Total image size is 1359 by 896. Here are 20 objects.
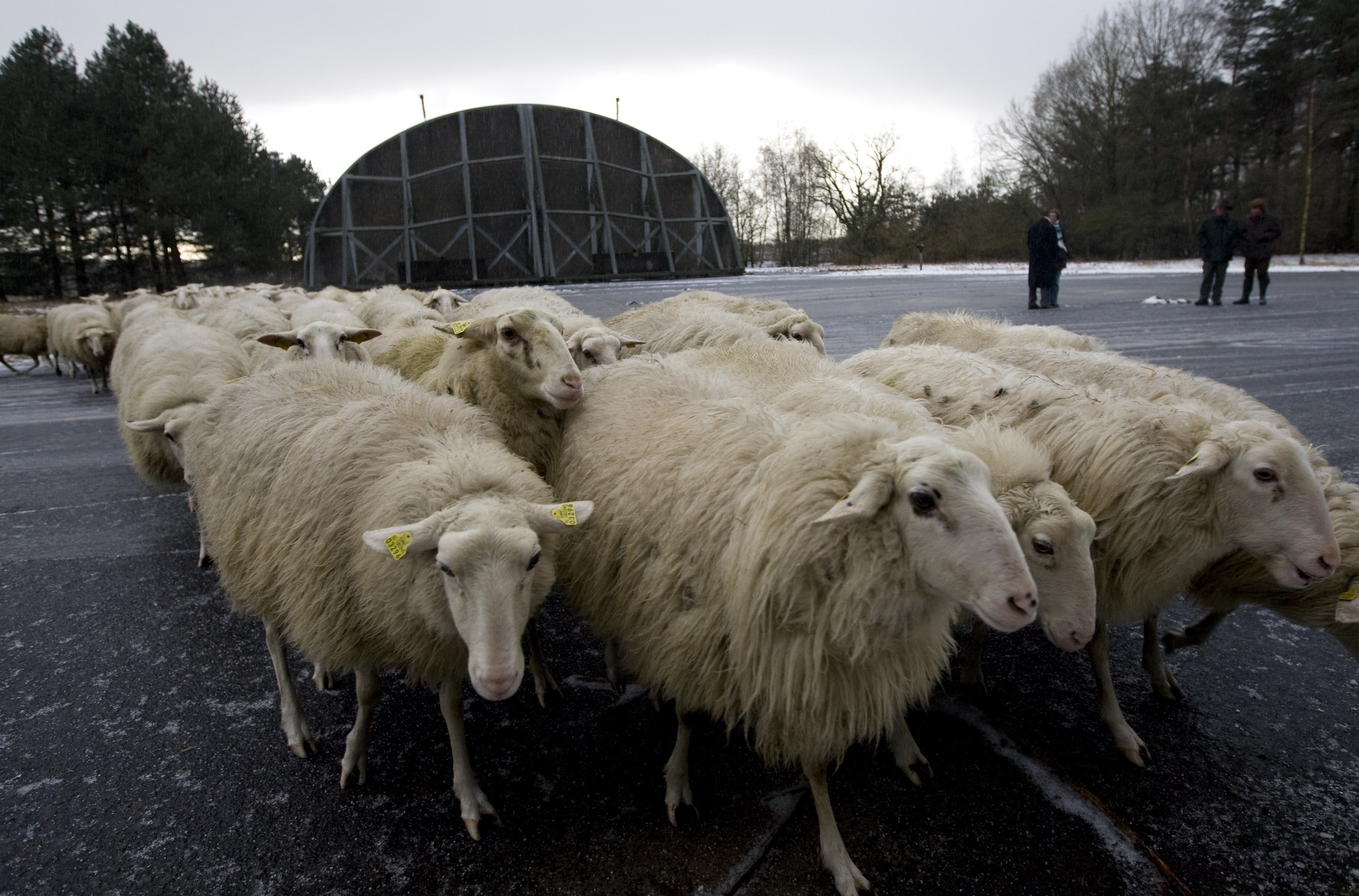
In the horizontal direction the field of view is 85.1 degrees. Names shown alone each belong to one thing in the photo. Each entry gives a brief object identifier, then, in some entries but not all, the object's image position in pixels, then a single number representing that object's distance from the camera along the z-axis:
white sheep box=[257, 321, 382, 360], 4.26
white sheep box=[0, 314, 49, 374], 13.76
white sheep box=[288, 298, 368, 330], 6.42
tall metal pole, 23.80
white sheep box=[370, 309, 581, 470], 3.32
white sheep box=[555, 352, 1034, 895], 1.81
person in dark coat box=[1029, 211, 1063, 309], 12.95
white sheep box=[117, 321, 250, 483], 4.36
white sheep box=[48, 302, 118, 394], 10.70
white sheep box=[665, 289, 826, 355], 5.41
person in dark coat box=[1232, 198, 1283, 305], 12.55
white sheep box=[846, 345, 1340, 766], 2.35
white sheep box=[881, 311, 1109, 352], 4.53
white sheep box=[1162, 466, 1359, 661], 2.47
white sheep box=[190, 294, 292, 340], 6.57
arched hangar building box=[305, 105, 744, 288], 21.25
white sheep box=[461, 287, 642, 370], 4.09
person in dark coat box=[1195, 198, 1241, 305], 12.73
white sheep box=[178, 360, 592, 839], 2.04
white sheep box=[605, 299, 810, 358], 4.61
